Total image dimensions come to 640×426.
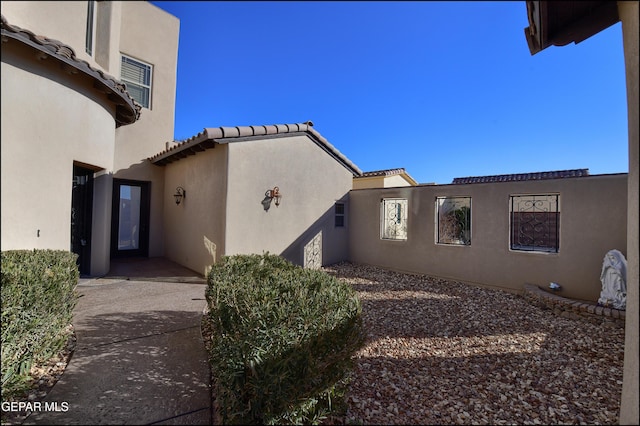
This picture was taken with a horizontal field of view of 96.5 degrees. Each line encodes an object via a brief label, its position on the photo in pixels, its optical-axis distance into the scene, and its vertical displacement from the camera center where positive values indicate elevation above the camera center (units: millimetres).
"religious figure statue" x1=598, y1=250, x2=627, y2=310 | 5918 -1110
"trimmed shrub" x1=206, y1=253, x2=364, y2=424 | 2396 -1157
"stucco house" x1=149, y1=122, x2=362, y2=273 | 8117 +862
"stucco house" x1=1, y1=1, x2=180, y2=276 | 3455 +2045
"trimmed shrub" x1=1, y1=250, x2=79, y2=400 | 2934 -1090
